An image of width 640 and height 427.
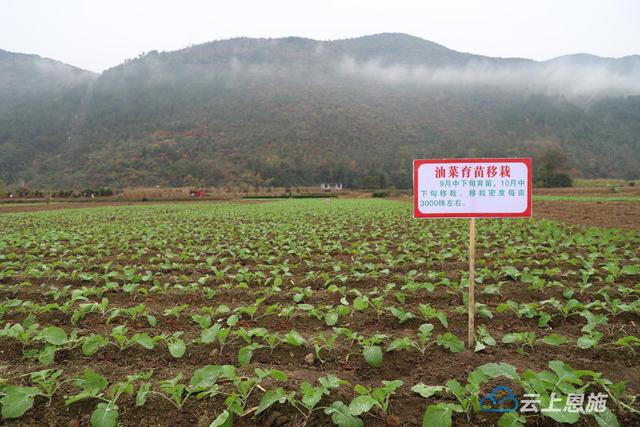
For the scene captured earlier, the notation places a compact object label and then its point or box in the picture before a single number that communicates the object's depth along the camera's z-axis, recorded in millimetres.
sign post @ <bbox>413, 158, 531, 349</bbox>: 3250
